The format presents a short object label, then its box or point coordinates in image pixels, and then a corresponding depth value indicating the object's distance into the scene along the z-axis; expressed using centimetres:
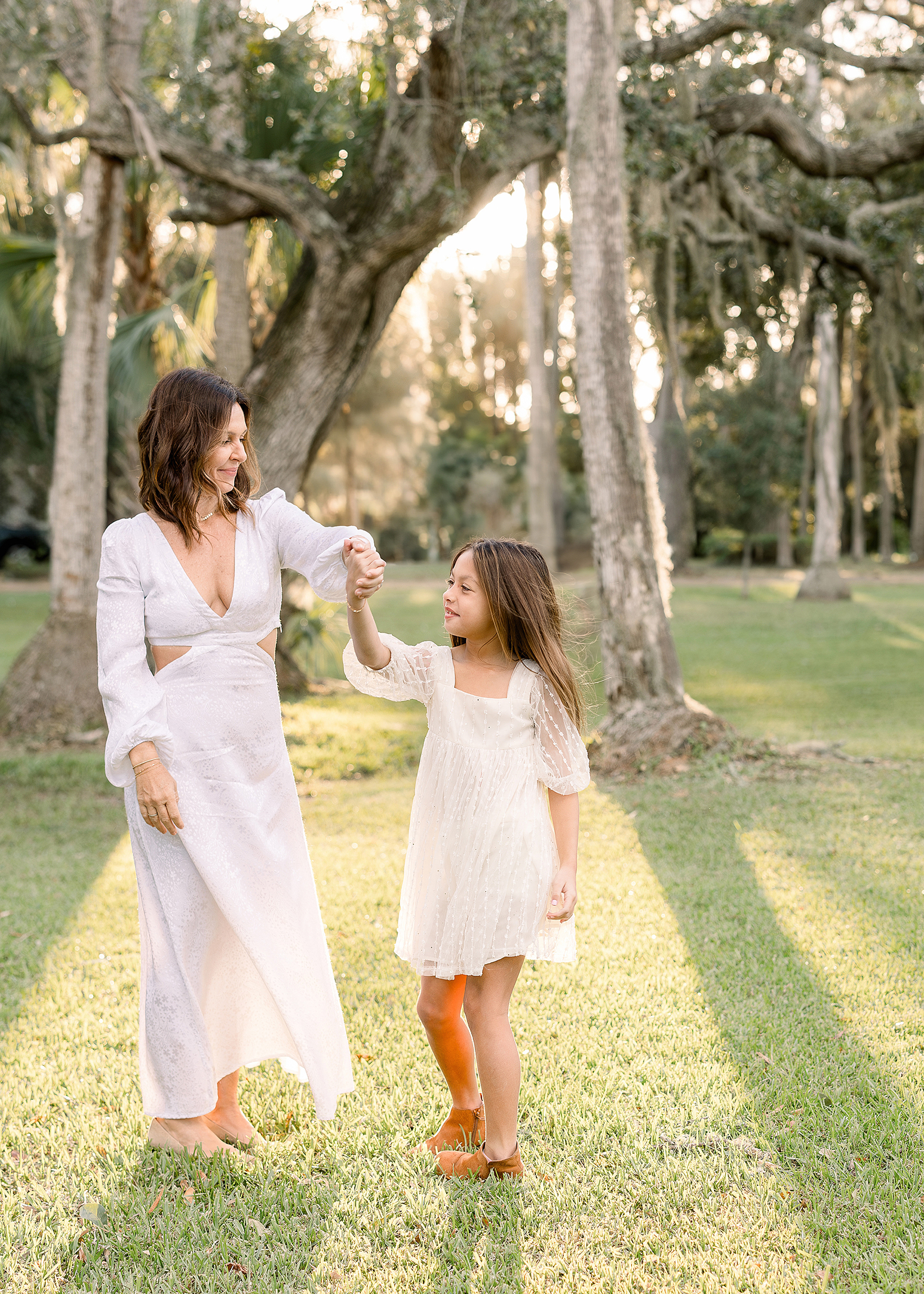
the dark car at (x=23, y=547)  2944
